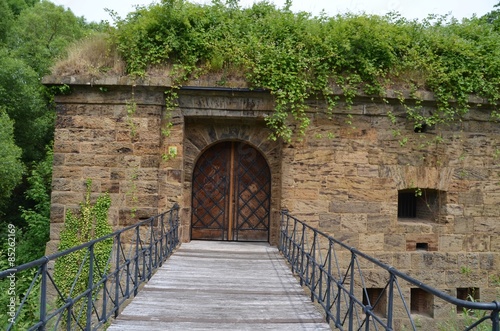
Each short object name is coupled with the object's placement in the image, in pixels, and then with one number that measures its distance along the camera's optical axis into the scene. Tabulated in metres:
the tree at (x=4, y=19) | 15.48
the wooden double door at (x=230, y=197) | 8.37
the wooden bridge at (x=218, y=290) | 3.93
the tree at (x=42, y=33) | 15.16
